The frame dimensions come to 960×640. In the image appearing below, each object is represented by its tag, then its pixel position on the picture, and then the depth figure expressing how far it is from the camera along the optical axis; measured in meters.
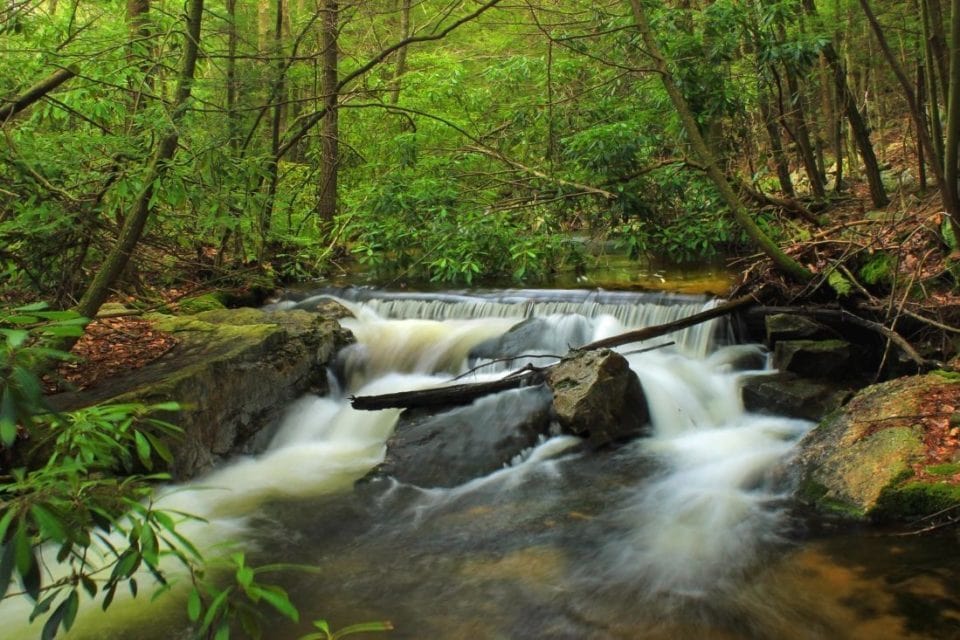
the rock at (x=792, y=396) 6.56
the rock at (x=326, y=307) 10.10
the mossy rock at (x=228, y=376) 6.30
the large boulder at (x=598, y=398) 6.53
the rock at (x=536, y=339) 8.40
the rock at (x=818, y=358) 7.00
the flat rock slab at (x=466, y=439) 6.36
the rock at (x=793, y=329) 7.42
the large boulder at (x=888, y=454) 4.55
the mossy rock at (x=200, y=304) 9.67
